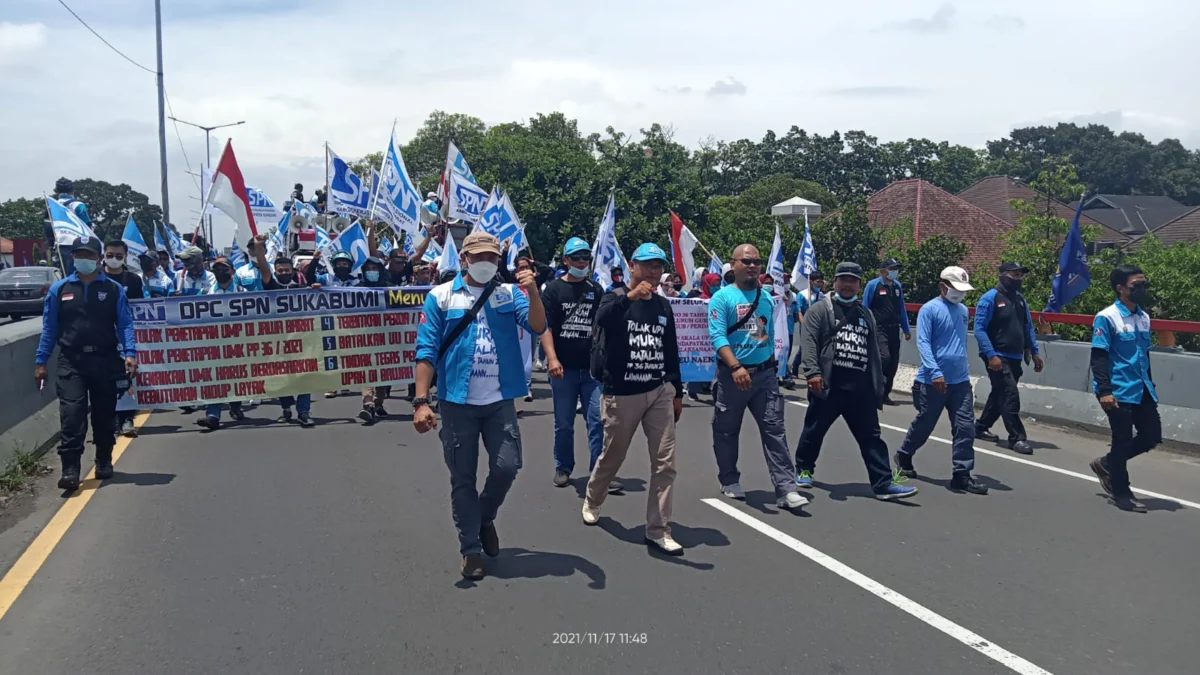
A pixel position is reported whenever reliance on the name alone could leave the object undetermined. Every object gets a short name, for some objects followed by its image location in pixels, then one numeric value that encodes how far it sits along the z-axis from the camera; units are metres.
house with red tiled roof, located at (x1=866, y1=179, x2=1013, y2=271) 39.62
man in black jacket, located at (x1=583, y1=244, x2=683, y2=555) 5.87
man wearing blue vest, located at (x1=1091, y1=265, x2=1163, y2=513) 6.98
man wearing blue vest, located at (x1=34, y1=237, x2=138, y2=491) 7.16
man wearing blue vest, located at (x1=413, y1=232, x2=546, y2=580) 5.16
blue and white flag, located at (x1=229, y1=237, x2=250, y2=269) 13.68
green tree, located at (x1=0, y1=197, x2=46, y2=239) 90.77
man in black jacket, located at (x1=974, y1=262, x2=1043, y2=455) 9.03
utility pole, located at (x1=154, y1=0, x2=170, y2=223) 31.39
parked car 24.67
